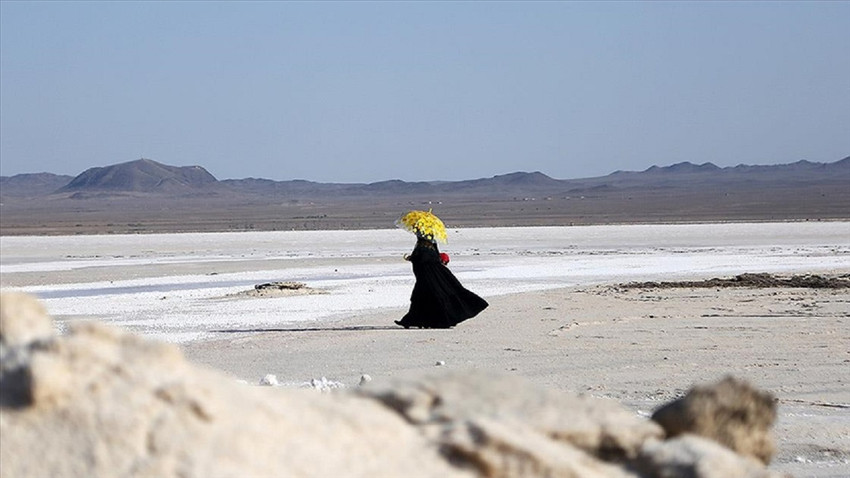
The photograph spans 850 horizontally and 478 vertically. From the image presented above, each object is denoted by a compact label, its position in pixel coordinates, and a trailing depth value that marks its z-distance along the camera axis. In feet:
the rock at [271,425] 22.06
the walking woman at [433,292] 116.88
